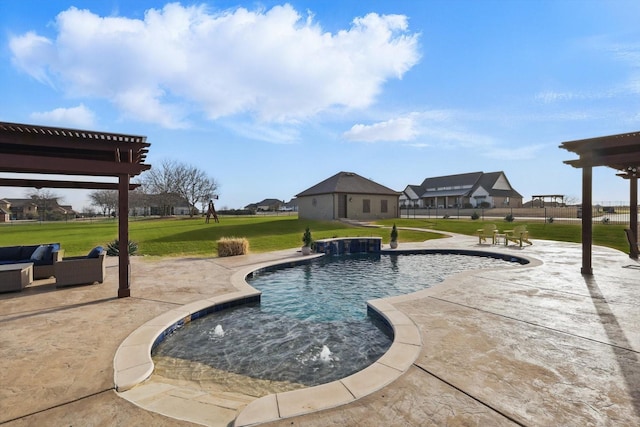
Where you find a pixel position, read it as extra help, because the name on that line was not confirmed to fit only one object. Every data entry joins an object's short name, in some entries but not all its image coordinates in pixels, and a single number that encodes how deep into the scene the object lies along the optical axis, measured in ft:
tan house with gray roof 99.60
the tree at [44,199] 202.08
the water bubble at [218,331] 17.60
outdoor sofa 26.84
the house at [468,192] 172.04
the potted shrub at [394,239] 48.37
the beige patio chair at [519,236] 50.01
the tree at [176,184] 180.33
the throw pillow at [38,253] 27.03
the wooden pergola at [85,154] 18.81
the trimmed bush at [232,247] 42.68
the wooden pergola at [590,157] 24.35
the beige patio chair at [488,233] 52.85
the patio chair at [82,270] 24.27
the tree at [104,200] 216.23
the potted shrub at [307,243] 43.57
